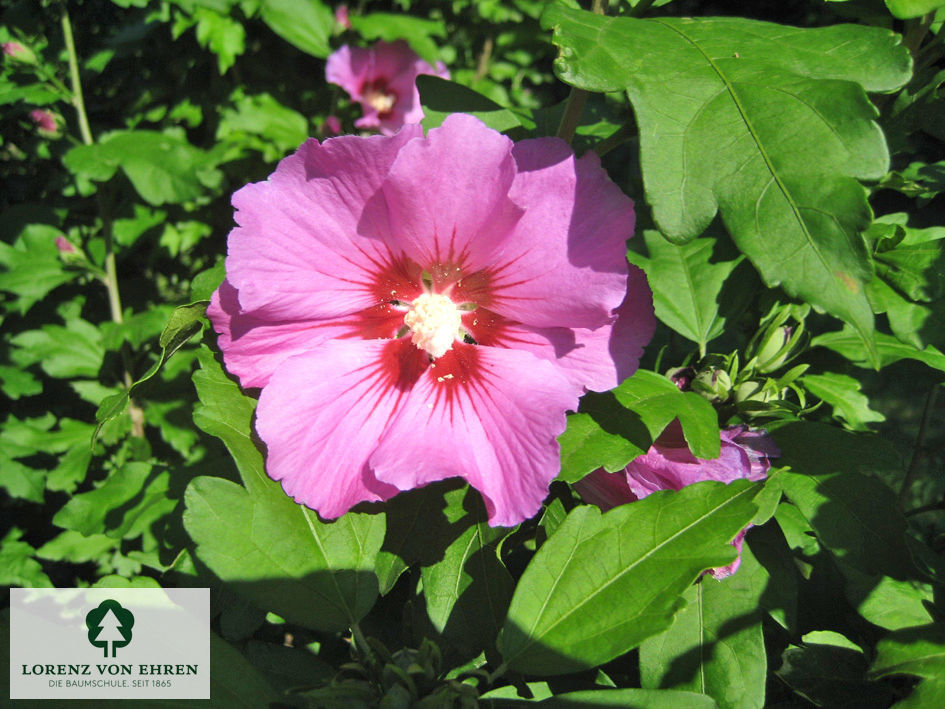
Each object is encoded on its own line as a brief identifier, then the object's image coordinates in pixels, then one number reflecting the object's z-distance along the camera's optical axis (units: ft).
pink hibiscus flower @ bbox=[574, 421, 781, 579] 0.65
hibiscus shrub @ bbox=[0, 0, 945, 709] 0.53
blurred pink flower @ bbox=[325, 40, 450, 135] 1.52
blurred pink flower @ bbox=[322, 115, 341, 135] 1.51
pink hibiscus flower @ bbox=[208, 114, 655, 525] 0.59
